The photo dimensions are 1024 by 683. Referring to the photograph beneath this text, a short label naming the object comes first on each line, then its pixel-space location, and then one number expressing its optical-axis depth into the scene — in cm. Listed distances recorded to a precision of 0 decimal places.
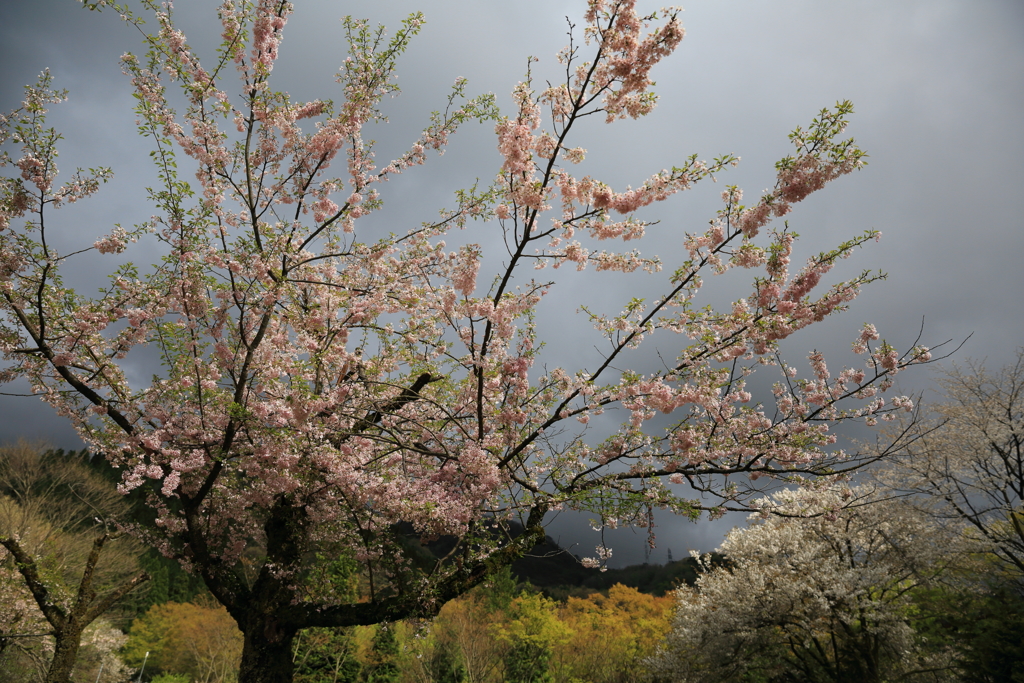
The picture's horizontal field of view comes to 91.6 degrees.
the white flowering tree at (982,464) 1018
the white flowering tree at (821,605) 1120
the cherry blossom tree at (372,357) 418
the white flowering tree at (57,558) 559
